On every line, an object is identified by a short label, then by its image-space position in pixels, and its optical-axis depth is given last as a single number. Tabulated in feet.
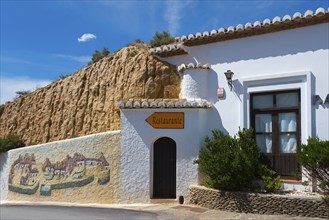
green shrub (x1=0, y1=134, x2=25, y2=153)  56.85
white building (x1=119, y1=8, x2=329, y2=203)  34.01
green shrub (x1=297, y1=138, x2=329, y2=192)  29.35
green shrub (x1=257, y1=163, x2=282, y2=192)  33.27
